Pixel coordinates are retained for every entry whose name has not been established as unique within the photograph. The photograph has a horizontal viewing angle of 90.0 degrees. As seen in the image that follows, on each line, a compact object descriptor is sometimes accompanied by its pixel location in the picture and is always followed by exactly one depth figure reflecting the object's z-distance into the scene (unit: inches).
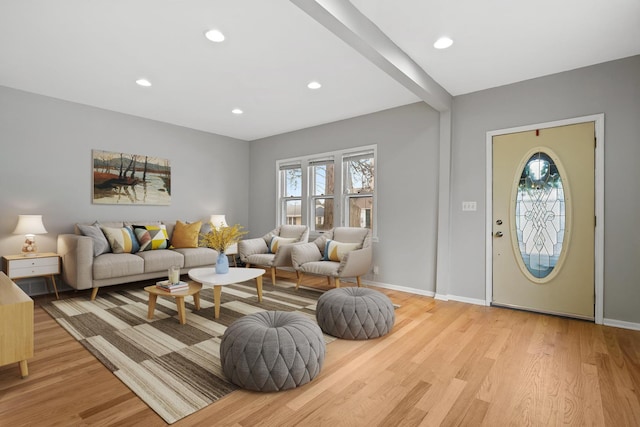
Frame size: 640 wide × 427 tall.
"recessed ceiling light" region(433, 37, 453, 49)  110.0
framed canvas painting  186.1
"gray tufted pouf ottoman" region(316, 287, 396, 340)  106.7
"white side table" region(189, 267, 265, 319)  126.5
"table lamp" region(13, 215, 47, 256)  149.0
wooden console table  77.9
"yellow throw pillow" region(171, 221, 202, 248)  197.2
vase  140.9
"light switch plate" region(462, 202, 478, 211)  154.5
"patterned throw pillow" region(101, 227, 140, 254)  169.9
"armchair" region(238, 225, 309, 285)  187.5
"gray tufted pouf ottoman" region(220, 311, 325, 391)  74.9
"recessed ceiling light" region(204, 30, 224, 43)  107.4
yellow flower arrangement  142.4
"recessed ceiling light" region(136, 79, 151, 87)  147.3
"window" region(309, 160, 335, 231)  216.7
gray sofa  148.4
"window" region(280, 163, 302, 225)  236.1
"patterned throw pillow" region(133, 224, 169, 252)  180.5
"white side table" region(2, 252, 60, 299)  144.4
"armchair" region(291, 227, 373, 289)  161.8
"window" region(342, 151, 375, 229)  196.9
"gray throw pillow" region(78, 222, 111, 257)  159.5
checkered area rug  76.2
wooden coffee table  118.6
